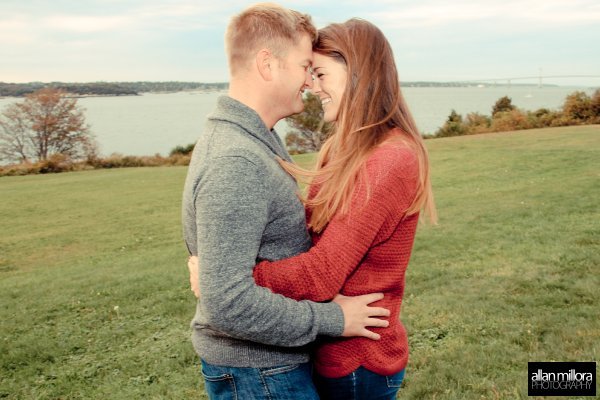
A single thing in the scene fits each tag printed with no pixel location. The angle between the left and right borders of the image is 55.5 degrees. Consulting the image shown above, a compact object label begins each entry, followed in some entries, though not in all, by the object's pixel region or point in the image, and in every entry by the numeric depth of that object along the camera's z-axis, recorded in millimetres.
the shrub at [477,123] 39462
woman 1943
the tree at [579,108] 36875
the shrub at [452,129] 40625
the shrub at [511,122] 38031
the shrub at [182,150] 41978
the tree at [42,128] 53344
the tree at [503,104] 50125
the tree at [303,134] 62875
